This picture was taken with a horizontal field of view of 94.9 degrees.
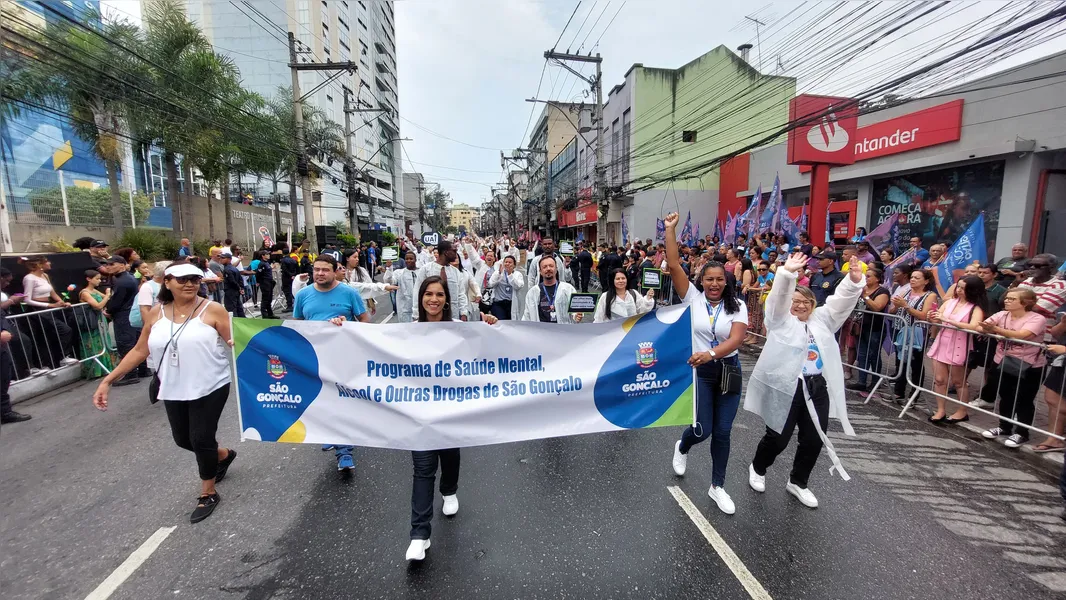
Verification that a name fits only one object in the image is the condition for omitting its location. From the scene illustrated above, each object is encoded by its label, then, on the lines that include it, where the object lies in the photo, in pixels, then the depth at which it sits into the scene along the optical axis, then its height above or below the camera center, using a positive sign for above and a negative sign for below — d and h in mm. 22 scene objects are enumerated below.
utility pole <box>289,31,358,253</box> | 19850 +4416
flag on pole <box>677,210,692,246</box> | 17500 +208
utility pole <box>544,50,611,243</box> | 24250 +7838
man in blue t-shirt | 3990 -496
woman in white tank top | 3178 -792
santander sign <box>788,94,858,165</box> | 13906 +2973
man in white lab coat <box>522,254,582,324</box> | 5298 -625
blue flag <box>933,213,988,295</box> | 6727 -191
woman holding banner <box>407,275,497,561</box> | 2855 -1426
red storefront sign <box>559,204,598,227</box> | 36156 +2020
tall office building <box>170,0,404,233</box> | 43812 +18516
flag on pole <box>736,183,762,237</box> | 14849 +668
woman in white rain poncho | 3250 -871
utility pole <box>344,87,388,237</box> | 26473 +3331
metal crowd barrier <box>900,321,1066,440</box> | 4211 -1371
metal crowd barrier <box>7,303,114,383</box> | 6254 -1327
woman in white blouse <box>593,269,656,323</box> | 4652 -591
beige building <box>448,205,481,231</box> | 193225 +9532
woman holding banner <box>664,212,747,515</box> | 3346 -824
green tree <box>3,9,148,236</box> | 14563 +4977
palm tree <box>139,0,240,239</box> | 18250 +6663
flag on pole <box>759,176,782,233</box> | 13302 +739
